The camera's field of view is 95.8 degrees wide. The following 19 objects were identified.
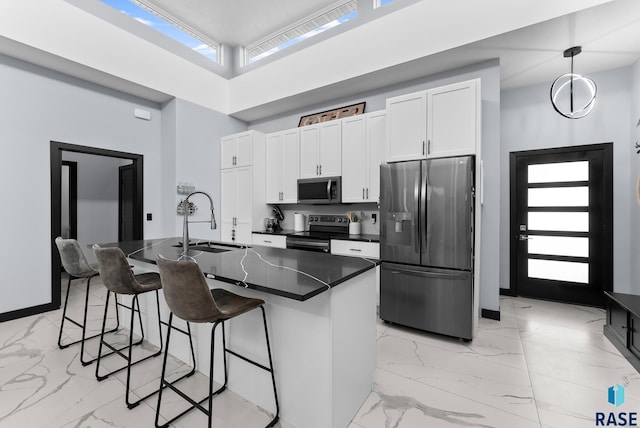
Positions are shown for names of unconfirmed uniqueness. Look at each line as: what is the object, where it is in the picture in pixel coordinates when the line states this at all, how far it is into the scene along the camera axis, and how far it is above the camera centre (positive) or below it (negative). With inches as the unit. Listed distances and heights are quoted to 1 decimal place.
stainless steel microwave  155.9 +11.8
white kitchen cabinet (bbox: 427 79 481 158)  110.7 +36.9
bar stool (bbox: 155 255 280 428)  54.5 -17.0
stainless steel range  147.7 -12.5
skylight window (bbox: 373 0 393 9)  143.9 +104.8
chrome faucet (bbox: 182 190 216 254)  93.0 -6.1
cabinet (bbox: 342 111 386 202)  143.1 +29.0
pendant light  137.6 +57.3
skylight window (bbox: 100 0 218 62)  153.7 +109.5
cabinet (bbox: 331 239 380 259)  131.8 -17.3
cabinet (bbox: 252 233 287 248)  163.2 -16.6
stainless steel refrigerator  104.3 -12.4
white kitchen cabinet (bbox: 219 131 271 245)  179.5 +9.0
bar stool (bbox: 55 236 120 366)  95.6 -16.2
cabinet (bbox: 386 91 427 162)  120.9 +36.5
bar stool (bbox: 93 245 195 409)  74.9 -17.4
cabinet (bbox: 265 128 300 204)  173.8 +28.1
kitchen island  58.9 -27.7
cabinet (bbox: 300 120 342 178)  156.4 +34.9
